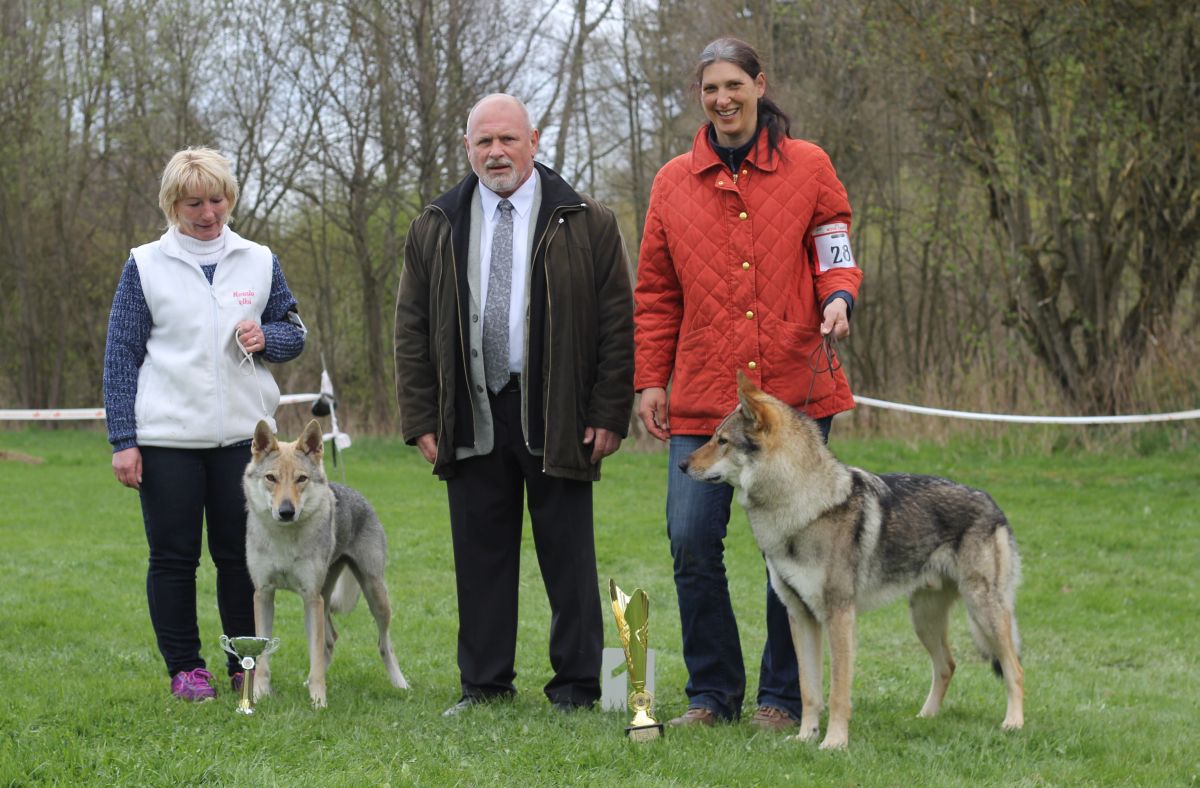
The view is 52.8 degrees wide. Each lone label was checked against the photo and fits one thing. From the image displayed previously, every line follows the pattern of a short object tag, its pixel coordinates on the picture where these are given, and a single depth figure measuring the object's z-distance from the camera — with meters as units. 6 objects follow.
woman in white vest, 4.57
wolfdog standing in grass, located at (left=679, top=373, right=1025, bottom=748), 4.12
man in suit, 4.51
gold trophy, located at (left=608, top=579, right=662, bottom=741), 4.12
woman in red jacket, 4.26
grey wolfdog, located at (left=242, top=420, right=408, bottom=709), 4.73
